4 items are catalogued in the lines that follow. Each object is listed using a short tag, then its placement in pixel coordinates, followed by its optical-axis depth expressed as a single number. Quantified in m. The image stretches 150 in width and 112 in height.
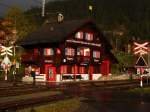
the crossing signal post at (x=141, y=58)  27.28
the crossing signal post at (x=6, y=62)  41.16
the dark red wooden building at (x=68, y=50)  63.88
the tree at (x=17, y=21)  89.38
